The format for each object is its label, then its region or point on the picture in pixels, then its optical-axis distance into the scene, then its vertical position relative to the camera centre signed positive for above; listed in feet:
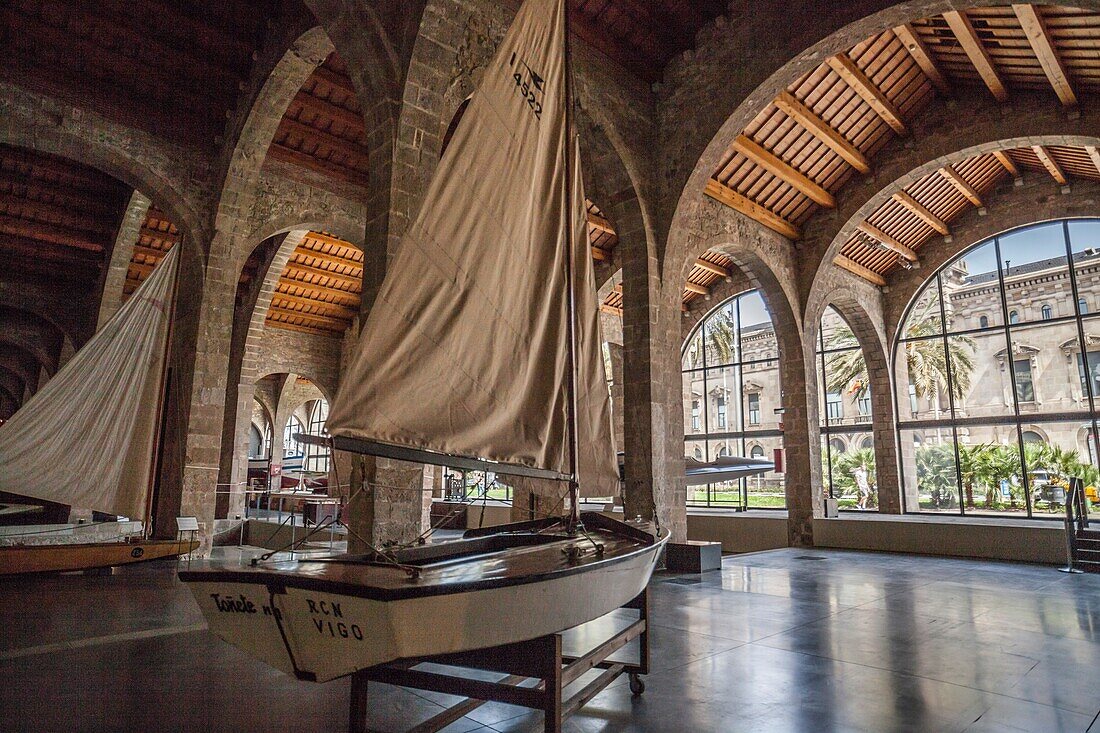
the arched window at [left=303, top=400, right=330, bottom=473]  83.46 +1.64
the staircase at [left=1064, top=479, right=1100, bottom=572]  24.39 -3.63
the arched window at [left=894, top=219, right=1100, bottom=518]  41.32 +7.31
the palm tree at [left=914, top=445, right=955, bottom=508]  63.62 -1.49
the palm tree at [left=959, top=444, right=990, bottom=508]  50.19 -0.57
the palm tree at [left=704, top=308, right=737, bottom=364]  58.75 +12.47
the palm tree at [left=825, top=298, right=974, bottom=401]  57.88 +9.56
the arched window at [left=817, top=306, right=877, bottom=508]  62.39 +7.26
